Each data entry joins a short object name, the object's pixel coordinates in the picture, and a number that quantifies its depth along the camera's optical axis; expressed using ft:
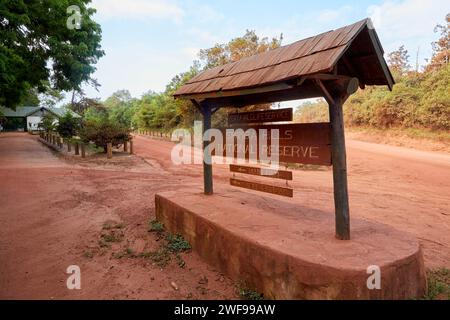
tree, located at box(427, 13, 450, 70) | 86.88
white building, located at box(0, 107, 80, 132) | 177.68
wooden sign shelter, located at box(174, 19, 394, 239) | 11.75
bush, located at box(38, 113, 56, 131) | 104.95
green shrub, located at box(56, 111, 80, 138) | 87.02
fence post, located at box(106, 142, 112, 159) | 55.73
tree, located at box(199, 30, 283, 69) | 71.87
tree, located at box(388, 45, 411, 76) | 118.73
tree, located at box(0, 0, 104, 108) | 48.42
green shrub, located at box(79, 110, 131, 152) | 57.52
